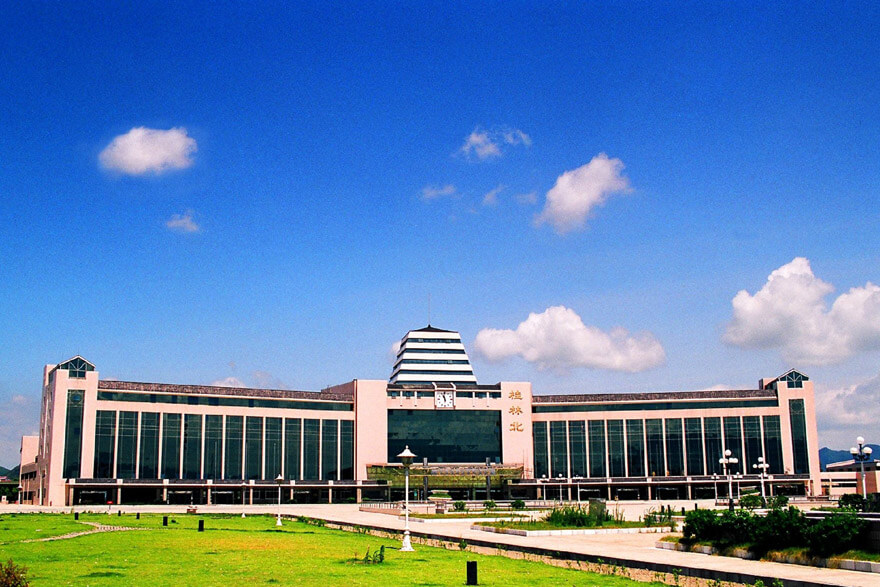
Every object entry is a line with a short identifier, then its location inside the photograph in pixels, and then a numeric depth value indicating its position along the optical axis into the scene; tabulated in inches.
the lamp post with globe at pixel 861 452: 1736.0
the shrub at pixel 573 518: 1815.9
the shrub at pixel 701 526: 1240.8
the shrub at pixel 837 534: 1026.7
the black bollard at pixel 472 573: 906.1
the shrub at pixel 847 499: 2290.8
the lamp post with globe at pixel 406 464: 1346.0
